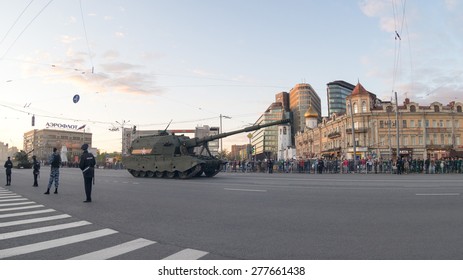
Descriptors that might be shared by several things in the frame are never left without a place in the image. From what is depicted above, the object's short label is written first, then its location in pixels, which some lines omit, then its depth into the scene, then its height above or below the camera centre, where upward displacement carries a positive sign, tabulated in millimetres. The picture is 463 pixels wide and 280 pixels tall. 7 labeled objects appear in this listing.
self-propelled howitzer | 23031 +247
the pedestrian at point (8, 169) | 18672 -428
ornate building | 65938 +5991
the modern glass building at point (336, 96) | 137375 +25396
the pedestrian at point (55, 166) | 13288 -176
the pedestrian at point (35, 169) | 17484 -377
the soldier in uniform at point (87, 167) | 10961 -186
